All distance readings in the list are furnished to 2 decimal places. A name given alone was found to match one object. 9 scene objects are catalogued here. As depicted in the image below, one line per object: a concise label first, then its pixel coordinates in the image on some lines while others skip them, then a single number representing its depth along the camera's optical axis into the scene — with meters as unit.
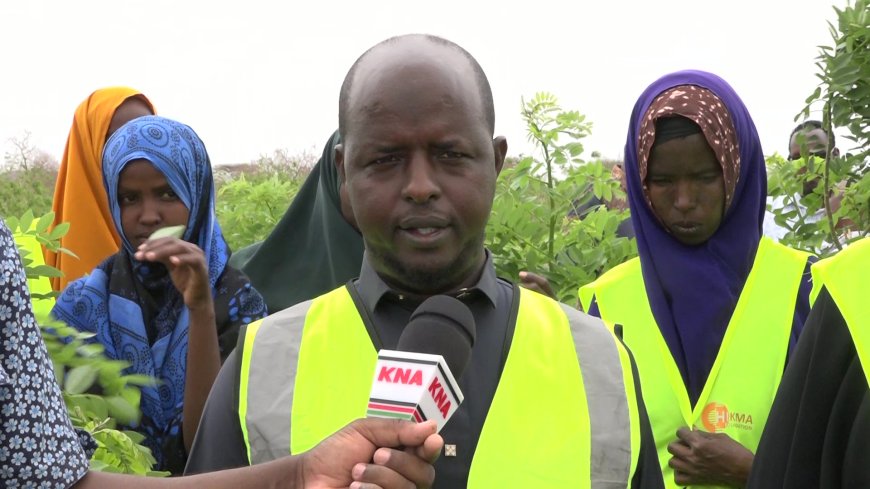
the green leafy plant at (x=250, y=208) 7.02
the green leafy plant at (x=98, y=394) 2.30
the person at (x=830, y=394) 2.29
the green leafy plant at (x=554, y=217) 4.77
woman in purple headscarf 3.70
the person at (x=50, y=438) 1.75
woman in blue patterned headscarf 3.66
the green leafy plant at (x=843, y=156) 4.05
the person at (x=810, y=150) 4.72
